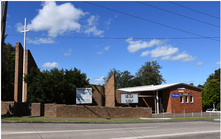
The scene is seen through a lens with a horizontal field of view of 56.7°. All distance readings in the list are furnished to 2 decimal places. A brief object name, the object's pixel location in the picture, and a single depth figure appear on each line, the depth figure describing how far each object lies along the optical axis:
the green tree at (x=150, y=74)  83.00
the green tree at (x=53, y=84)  23.66
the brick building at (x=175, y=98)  34.84
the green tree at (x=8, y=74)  27.87
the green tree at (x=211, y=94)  50.73
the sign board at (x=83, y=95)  23.64
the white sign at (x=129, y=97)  28.46
